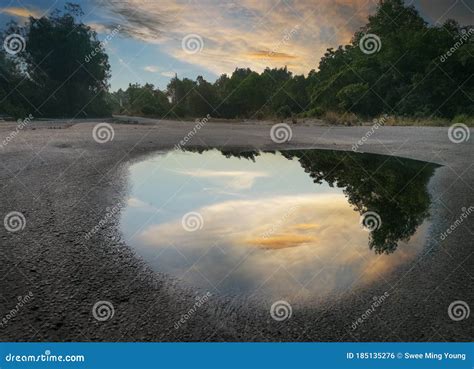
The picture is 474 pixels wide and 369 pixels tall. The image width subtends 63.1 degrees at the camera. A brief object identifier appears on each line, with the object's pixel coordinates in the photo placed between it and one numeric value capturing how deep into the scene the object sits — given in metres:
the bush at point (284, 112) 39.63
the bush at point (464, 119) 23.10
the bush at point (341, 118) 29.59
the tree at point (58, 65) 37.66
